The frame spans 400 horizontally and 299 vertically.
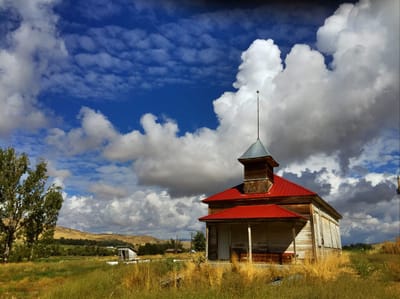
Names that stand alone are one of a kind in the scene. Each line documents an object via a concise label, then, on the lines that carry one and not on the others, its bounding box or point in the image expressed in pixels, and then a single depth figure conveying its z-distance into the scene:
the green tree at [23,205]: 38.75
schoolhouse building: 23.36
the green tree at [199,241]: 52.06
